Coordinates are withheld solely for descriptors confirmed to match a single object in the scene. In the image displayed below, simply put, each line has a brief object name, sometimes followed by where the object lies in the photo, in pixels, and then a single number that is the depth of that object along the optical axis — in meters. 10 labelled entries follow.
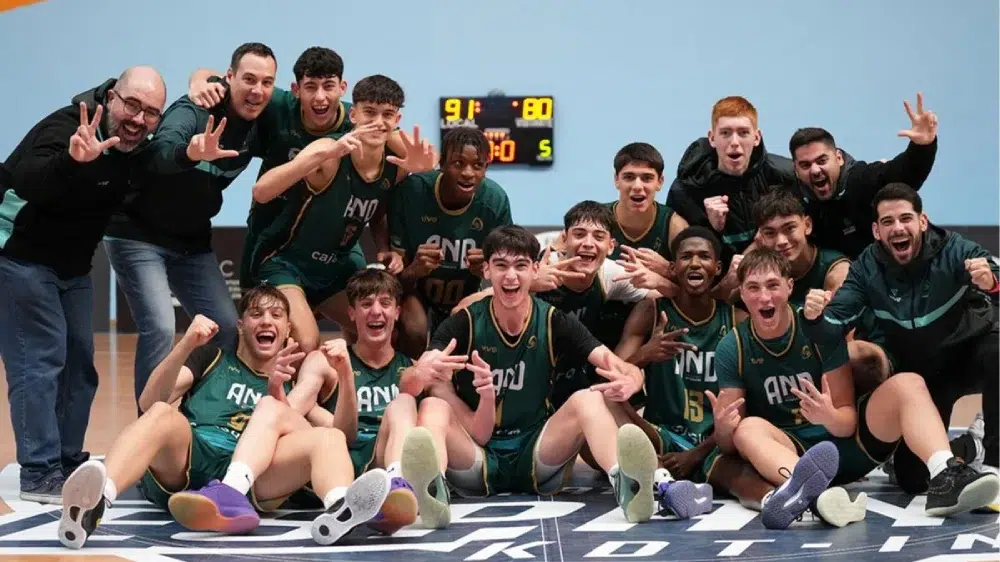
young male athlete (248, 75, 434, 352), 5.91
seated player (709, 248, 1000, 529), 5.00
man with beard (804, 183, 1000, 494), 5.29
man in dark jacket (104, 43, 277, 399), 5.91
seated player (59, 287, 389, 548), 4.48
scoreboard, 13.02
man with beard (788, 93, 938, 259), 6.00
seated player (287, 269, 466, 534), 4.71
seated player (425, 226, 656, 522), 5.30
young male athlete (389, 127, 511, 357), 6.09
